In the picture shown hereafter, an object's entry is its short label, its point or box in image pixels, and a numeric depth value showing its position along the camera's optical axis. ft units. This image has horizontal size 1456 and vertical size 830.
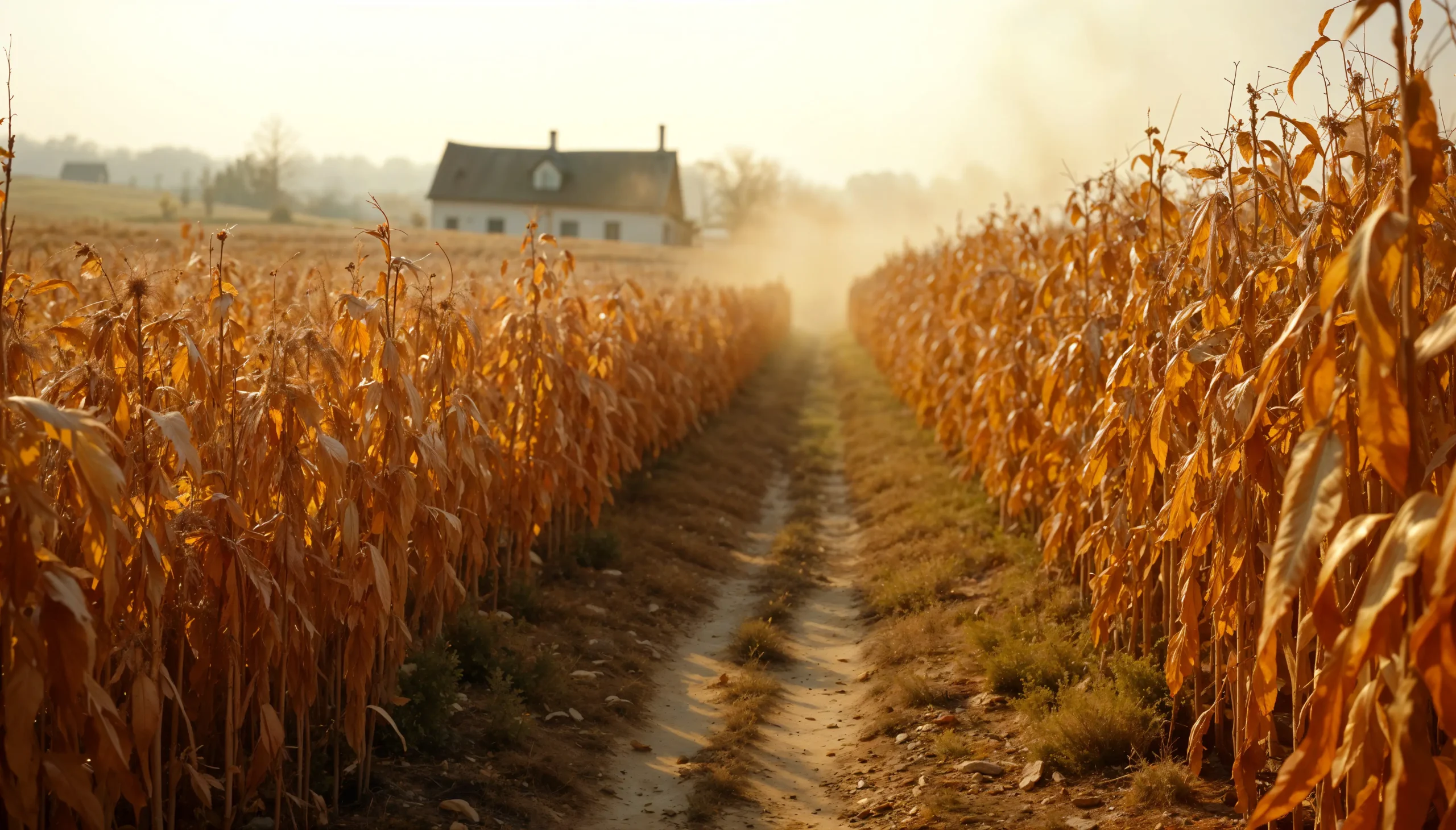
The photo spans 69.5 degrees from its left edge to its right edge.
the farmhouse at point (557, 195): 167.32
